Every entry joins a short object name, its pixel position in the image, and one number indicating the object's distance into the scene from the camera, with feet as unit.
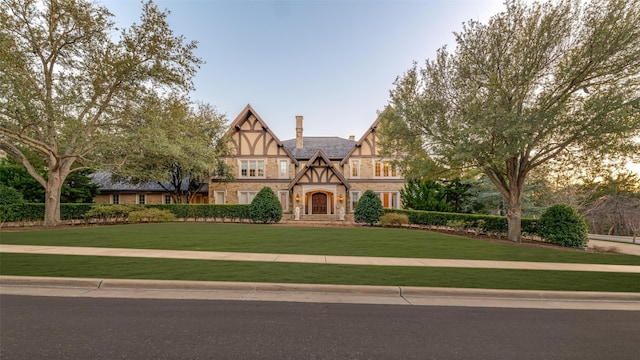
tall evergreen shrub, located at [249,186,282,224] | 73.57
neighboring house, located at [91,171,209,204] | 100.73
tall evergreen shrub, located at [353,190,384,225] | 73.15
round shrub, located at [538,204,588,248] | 45.27
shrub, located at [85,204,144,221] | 69.15
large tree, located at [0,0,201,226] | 52.08
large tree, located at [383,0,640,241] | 37.70
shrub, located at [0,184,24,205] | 67.00
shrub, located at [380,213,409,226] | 70.08
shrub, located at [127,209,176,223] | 71.10
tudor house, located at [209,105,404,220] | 93.76
